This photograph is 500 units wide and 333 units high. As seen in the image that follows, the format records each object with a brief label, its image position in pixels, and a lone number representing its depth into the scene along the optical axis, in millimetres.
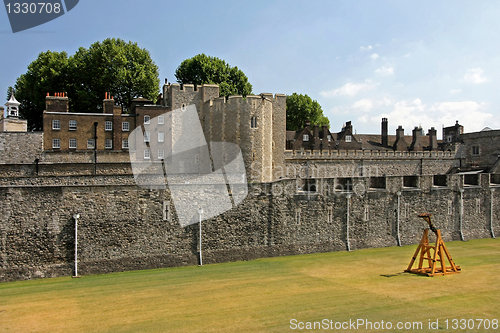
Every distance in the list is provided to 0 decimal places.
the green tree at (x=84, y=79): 38469
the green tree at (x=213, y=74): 42312
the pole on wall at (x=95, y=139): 29128
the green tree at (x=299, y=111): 54625
